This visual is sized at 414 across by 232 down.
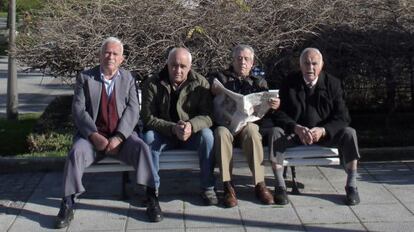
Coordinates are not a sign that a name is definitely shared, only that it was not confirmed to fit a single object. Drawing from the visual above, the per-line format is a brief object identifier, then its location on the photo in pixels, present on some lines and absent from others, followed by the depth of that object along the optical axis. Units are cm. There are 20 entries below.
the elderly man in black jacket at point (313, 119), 586
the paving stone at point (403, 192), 596
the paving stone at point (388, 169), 686
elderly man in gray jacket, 555
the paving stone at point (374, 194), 595
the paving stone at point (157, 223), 539
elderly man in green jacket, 586
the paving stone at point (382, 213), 546
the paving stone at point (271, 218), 539
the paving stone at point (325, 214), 546
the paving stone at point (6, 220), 546
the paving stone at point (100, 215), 543
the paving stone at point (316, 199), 591
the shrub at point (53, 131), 824
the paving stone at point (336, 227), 525
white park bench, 582
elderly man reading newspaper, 582
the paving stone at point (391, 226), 522
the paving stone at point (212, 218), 542
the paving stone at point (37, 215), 546
